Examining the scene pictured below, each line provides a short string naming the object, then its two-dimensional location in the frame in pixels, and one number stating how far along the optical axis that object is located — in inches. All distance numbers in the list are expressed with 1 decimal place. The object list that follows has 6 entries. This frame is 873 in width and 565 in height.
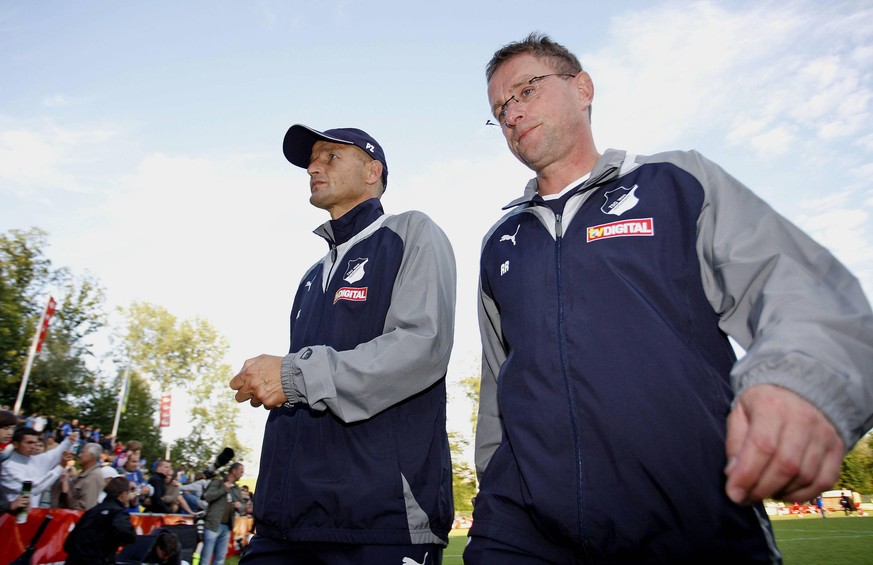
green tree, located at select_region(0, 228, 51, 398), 1539.1
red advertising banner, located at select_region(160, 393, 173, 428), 1886.1
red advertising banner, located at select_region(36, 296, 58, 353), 1346.0
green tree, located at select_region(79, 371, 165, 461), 1948.8
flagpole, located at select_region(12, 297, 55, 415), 1238.3
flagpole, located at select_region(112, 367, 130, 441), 1715.1
